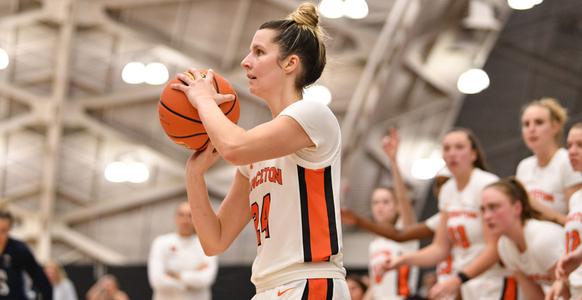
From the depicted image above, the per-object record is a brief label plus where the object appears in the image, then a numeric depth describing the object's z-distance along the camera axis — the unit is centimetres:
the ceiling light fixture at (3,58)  1795
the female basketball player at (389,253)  861
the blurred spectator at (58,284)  1334
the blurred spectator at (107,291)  1311
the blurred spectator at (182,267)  909
